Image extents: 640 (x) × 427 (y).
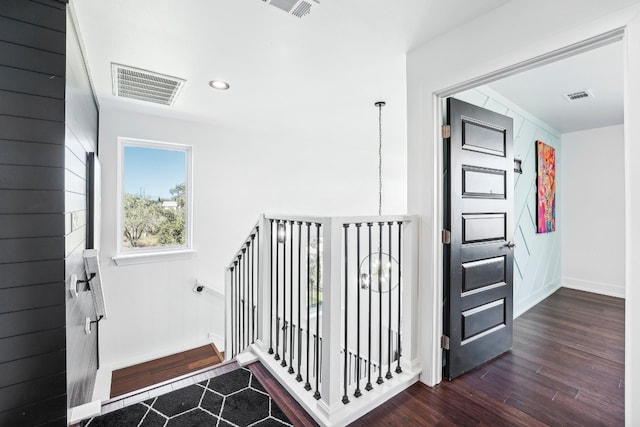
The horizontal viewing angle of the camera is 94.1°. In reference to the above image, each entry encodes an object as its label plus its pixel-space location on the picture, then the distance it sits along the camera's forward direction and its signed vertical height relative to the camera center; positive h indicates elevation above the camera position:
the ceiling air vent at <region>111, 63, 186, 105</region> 2.50 +1.19
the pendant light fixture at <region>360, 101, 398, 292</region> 3.30 -0.66
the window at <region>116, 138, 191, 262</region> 3.65 +0.20
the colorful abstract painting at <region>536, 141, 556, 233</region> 4.00 +0.35
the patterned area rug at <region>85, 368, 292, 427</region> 1.79 -1.25
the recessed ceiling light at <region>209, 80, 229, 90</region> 2.72 +1.20
